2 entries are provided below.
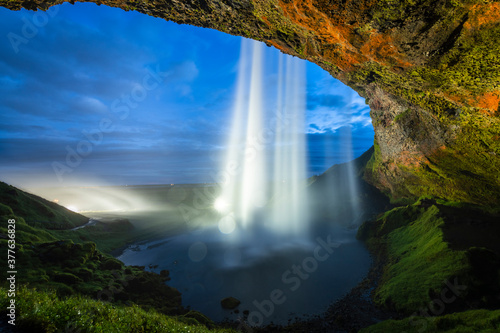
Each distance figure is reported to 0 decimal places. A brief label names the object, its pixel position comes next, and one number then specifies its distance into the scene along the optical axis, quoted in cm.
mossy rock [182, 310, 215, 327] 1643
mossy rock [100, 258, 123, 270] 2438
